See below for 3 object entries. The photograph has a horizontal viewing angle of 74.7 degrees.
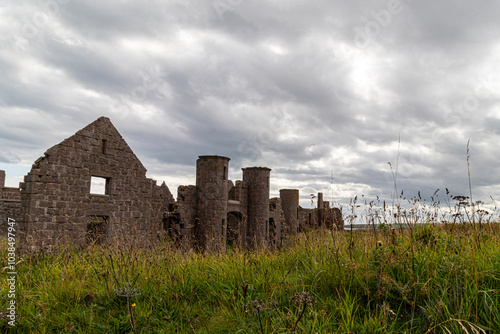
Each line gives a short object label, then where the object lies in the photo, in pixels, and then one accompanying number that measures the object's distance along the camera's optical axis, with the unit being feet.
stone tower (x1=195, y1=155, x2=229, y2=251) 55.11
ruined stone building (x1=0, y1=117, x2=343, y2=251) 35.17
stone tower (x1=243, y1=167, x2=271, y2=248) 68.44
